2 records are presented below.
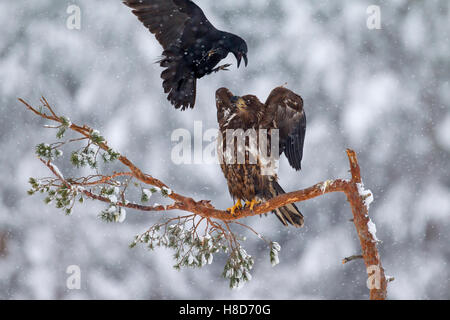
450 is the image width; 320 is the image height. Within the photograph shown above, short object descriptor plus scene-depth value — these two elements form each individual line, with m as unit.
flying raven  6.85
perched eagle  6.34
